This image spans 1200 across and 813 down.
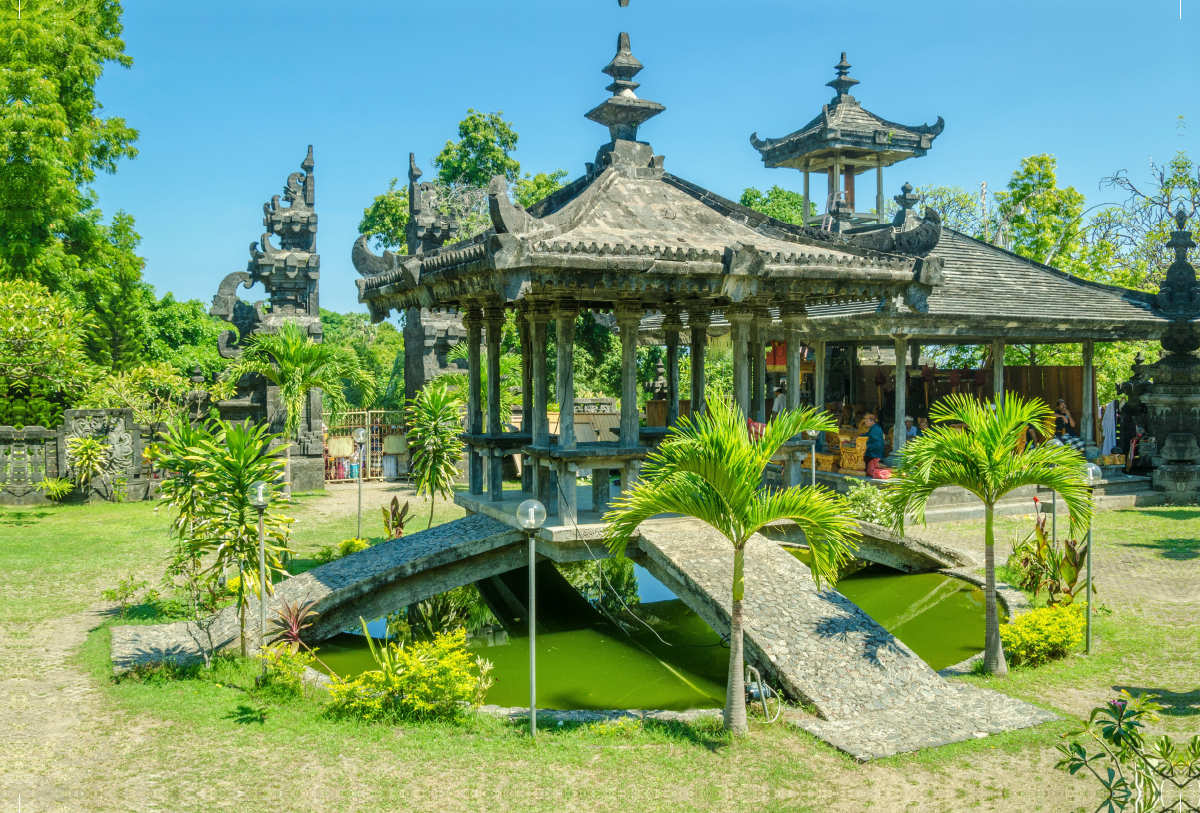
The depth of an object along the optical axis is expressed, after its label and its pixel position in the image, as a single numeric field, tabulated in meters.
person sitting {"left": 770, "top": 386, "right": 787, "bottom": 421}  19.39
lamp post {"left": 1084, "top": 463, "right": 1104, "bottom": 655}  8.88
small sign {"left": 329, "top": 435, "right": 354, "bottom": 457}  21.78
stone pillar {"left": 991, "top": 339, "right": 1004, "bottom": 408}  17.98
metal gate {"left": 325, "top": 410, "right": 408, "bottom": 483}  22.12
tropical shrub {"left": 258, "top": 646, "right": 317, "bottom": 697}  7.91
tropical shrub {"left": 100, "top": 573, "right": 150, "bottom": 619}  10.21
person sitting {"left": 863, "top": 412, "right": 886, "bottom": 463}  17.30
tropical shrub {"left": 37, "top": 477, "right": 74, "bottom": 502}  17.64
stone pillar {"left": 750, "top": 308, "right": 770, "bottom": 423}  12.91
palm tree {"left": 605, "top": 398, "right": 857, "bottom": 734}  7.06
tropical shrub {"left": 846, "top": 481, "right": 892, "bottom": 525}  13.55
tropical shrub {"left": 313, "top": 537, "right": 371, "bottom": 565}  12.98
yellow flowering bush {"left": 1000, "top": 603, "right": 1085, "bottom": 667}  8.66
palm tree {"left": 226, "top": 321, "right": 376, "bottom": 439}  17.91
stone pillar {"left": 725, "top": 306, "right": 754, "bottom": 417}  12.12
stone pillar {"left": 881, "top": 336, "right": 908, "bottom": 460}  17.16
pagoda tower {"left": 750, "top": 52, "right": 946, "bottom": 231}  27.19
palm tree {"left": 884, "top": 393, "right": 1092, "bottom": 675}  8.31
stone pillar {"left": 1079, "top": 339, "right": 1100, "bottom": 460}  20.00
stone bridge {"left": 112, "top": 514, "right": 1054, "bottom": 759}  7.27
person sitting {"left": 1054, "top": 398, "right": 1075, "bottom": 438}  20.23
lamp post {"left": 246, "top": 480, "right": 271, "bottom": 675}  8.18
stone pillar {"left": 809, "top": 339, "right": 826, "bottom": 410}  19.47
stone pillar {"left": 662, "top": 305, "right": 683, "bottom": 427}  12.23
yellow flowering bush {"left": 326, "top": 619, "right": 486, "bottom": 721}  7.36
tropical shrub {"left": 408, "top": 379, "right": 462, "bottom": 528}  13.80
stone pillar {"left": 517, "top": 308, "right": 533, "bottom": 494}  12.33
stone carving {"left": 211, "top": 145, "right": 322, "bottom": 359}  23.03
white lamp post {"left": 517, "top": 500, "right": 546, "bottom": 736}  6.96
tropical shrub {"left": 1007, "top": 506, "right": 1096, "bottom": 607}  9.93
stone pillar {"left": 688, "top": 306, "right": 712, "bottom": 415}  12.09
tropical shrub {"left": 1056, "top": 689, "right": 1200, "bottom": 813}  4.54
